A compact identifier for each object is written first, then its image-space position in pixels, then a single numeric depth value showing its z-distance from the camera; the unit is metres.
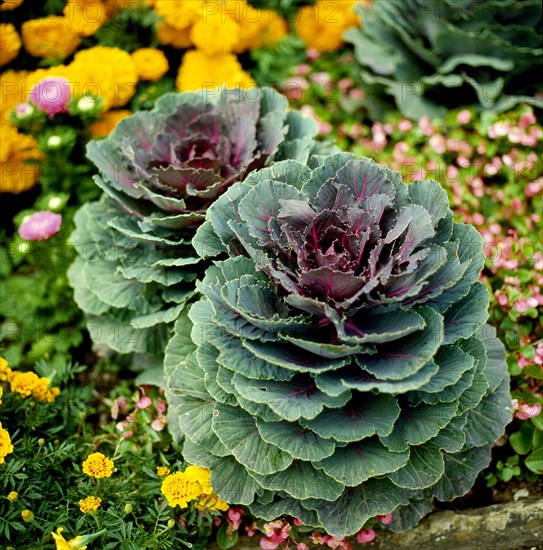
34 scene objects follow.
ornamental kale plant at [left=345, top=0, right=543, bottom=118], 2.93
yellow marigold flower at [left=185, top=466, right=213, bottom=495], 1.80
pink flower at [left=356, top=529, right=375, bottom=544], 1.88
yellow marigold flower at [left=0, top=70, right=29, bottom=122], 2.71
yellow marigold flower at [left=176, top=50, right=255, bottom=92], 2.97
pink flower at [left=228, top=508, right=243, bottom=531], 1.88
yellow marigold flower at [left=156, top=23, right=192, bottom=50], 3.01
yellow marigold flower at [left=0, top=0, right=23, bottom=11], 2.68
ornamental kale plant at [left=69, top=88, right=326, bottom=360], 2.04
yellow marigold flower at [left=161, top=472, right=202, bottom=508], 1.73
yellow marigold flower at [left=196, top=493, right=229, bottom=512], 1.83
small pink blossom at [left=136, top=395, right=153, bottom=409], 2.13
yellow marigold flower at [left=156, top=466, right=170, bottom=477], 1.86
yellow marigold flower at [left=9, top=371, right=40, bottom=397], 1.99
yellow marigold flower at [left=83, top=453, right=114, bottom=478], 1.72
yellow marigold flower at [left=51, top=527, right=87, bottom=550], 1.50
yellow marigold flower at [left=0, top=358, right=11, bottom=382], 1.99
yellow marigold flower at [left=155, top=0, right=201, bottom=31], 2.84
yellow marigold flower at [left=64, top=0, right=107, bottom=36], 2.78
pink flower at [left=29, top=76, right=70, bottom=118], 2.53
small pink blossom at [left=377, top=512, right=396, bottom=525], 1.85
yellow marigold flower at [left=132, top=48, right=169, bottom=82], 2.90
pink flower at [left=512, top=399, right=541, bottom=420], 2.02
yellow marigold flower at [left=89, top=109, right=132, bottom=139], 2.80
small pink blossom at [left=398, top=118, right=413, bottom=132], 3.02
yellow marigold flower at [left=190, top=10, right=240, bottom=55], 2.87
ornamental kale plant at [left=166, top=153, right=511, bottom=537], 1.57
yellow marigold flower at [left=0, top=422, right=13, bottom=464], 1.69
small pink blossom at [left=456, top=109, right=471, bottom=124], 2.91
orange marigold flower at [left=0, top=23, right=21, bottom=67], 2.67
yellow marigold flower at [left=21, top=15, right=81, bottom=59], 2.73
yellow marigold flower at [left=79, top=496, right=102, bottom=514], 1.68
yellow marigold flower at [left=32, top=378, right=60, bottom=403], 2.03
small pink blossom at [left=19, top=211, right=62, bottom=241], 2.36
